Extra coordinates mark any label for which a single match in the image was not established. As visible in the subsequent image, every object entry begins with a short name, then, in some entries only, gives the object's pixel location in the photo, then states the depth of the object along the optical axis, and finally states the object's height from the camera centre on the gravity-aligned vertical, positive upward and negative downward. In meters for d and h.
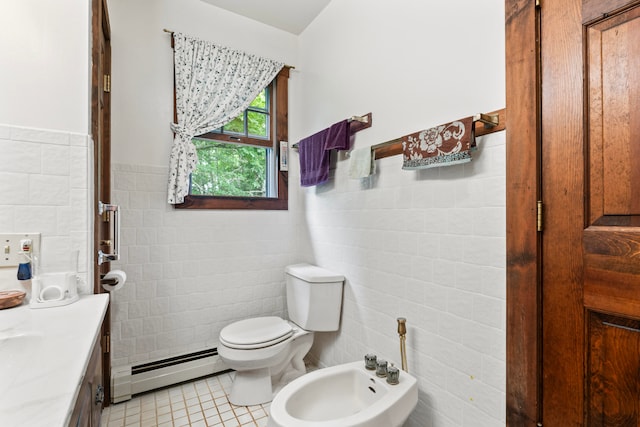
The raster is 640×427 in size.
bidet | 1.18 -0.79
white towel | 1.76 +0.30
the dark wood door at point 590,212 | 0.91 +0.01
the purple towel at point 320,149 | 1.96 +0.45
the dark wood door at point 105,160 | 1.69 +0.32
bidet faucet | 1.49 -0.60
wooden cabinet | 0.71 -0.50
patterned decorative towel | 1.25 +0.30
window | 2.31 +0.44
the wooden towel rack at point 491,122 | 1.19 +0.36
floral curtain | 2.11 +0.92
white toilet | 1.85 -0.75
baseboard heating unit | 1.93 -1.04
